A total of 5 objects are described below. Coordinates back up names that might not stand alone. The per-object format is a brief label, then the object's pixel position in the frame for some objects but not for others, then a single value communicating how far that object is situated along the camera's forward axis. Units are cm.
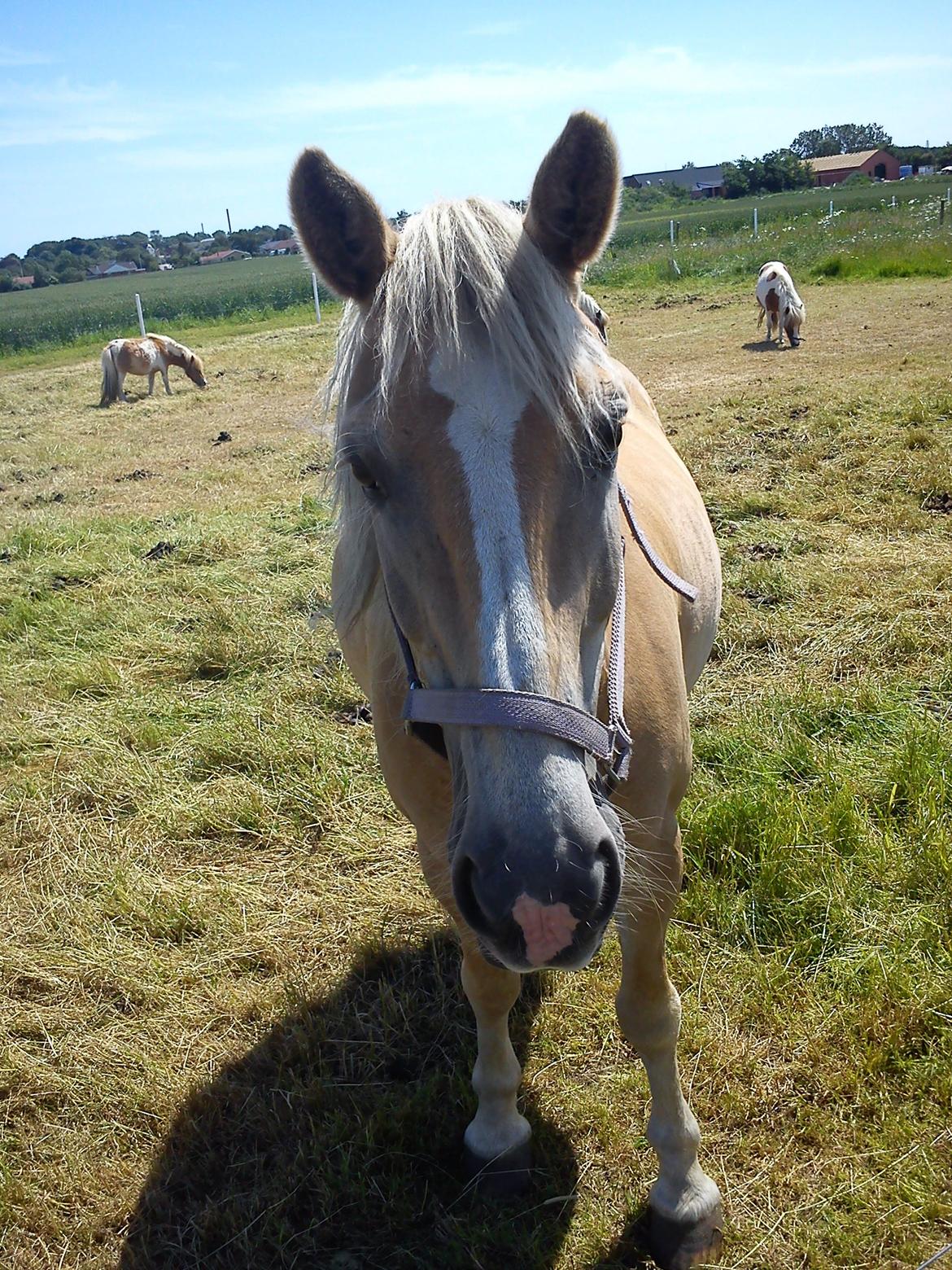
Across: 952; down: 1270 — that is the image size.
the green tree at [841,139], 9500
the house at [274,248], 8894
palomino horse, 123
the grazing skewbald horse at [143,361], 1547
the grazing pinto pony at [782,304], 1208
